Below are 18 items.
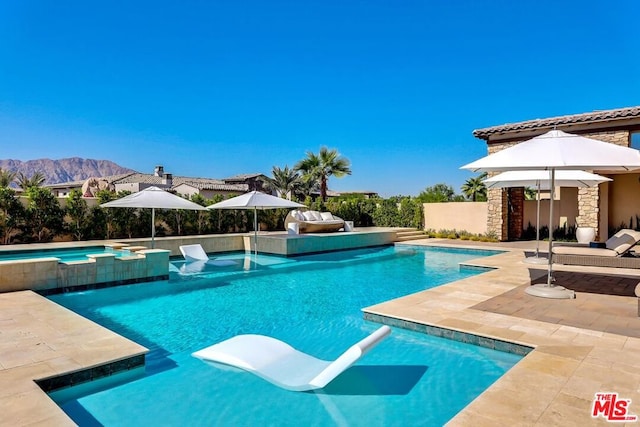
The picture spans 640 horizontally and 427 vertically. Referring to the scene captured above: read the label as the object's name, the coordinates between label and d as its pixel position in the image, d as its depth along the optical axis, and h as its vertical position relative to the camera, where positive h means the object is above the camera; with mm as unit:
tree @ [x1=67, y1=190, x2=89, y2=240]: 15203 -175
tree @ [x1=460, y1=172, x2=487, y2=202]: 41594 +2630
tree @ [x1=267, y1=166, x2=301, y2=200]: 42094 +3574
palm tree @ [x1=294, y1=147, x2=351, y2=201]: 28703 +3513
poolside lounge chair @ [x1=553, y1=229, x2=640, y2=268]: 8906 -941
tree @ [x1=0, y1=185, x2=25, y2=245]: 13984 -145
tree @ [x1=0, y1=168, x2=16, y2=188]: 42594 +3632
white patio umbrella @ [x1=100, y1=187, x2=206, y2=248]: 11367 +300
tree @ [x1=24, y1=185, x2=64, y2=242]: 14477 -215
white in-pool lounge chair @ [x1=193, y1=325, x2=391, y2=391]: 3689 -1622
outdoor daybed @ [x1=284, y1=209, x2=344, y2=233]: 17047 -402
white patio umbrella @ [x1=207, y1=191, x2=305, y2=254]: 14008 +356
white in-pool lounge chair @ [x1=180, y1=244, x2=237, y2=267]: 12273 -1406
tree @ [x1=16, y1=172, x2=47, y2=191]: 42694 +3597
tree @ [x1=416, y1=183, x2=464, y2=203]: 23797 +1317
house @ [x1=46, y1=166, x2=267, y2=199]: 42594 +3306
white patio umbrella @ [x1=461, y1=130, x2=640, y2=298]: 5637 +875
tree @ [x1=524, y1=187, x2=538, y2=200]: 33044 +1758
